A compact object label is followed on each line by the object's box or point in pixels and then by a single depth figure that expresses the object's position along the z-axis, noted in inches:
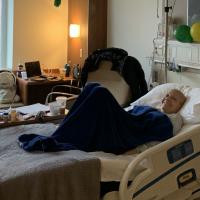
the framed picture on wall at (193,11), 126.6
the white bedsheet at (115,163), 81.4
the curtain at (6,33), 181.2
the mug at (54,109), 114.8
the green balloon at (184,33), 125.5
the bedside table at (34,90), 165.6
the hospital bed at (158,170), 79.7
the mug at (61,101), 119.1
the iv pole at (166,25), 131.4
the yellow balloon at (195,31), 120.4
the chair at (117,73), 142.7
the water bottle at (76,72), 175.9
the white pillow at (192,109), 97.7
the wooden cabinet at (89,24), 177.8
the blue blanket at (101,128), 90.9
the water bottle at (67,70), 181.5
